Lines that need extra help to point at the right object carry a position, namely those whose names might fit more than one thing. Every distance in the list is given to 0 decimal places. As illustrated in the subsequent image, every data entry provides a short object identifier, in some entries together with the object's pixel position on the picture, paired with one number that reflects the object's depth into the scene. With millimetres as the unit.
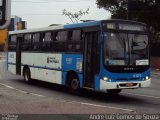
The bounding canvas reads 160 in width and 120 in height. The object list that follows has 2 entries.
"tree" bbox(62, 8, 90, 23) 78000
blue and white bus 15570
